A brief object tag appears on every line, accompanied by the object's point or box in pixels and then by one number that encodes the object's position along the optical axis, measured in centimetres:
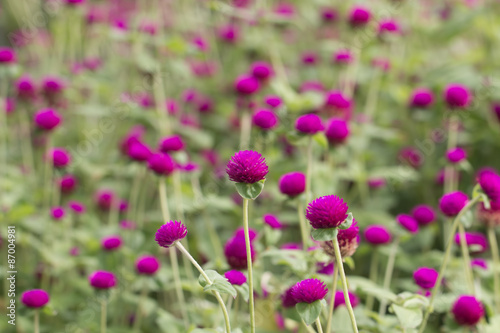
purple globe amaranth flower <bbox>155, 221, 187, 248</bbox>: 73
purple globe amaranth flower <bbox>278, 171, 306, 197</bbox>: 86
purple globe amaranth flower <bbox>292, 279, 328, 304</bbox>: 73
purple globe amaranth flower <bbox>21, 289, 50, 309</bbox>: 83
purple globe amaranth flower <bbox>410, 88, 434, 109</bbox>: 111
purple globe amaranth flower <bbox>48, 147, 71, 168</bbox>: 99
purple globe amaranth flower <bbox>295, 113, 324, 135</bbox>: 85
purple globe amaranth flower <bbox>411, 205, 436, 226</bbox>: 96
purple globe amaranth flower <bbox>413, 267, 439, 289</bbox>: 85
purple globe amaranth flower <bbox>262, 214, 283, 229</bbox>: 87
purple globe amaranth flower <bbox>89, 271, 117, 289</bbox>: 86
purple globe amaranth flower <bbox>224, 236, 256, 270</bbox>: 83
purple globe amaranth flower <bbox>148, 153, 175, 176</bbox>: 91
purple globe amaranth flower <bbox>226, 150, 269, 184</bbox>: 73
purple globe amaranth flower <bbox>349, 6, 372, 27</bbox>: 117
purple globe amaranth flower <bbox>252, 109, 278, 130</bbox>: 89
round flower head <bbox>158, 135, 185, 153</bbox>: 96
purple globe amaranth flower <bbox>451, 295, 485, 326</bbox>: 83
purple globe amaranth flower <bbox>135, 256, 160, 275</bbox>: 90
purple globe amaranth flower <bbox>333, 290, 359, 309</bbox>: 84
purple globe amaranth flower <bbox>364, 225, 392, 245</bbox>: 93
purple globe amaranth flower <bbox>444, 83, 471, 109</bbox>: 104
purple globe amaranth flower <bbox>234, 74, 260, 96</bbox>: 105
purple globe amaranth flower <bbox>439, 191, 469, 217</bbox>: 84
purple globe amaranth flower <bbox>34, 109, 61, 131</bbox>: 101
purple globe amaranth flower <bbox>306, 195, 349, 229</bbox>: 72
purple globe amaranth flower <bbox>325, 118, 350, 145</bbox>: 97
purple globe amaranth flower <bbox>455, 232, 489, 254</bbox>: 89
